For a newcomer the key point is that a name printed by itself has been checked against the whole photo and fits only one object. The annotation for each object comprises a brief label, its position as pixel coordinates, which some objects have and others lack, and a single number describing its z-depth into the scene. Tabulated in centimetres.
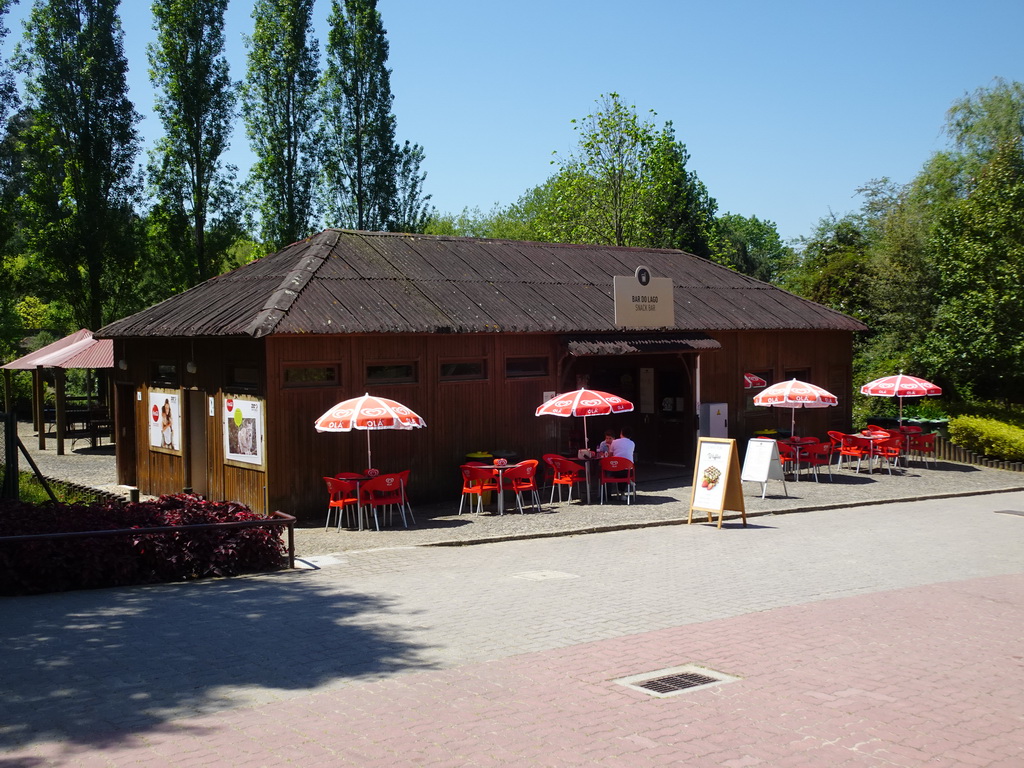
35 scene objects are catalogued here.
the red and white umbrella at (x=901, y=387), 2303
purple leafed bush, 1078
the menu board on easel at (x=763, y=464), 1888
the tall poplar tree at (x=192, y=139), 3262
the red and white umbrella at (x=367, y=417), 1518
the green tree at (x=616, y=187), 4131
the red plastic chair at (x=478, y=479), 1708
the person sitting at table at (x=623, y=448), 1845
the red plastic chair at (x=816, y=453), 2166
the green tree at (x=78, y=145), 3078
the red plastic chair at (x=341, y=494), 1580
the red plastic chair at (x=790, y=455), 2173
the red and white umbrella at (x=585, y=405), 1750
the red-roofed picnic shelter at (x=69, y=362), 2783
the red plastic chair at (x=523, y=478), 1714
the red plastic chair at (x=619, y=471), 1814
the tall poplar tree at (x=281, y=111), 3706
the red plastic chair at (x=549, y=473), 2012
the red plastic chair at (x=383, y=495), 1573
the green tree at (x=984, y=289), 2809
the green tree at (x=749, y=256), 6335
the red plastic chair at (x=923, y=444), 2409
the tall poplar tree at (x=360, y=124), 3984
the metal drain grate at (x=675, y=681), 712
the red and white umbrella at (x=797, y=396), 2055
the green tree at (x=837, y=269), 4119
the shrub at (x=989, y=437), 2502
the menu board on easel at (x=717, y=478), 1611
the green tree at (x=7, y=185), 2070
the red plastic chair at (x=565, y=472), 1825
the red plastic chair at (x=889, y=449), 2309
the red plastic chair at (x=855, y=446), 2308
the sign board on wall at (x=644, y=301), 2138
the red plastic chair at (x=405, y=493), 1611
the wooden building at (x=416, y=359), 1684
